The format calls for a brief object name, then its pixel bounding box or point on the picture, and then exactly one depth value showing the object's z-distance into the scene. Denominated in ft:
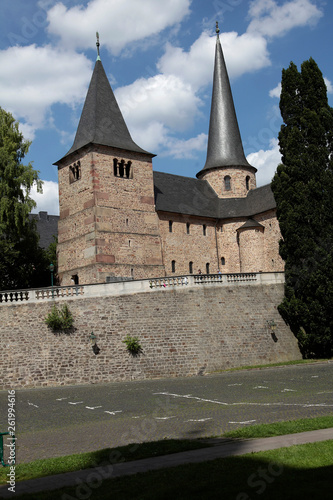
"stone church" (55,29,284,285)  123.85
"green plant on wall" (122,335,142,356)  83.30
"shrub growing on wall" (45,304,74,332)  83.15
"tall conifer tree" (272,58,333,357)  94.32
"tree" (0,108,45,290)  118.52
